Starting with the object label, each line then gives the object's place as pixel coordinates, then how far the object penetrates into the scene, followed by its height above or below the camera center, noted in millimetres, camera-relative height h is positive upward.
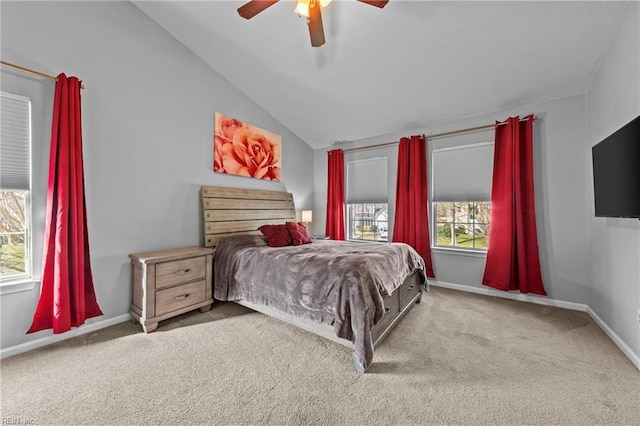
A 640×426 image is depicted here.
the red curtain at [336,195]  4977 +407
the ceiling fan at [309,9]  1989 +1671
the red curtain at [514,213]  3271 +26
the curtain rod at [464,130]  3453 +1250
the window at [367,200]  4633 +289
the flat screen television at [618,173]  1789 +328
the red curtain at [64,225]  2182 -73
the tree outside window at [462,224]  3756 -136
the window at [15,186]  2090 +254
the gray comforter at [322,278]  2027 -596
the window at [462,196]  3682 +294
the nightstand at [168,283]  2508 -718
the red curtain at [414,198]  4043 +286
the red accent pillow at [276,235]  3285 -255
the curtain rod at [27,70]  2064 +1230
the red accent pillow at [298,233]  3438 -250
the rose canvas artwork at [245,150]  3680 +1055
